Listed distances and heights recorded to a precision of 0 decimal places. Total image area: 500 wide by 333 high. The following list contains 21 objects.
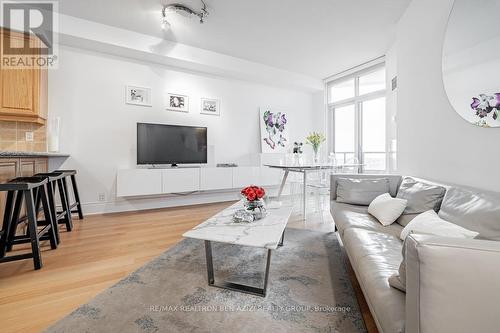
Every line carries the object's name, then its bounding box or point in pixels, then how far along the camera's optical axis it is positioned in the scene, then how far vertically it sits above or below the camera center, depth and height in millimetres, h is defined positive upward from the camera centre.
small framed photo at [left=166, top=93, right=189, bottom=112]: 4133 +1168
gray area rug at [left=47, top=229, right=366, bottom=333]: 1235 -844
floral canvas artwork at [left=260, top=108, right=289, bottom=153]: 5156 +812
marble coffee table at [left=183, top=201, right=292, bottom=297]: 1418 -449
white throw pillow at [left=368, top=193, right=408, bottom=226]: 1917 -377
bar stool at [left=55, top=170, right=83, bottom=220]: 3188 -445
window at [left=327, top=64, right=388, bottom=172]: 4516 +1046
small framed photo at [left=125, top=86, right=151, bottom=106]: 3777 +1188
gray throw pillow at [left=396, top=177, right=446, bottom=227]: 1746 -263
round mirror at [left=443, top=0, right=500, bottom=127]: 1485 +762
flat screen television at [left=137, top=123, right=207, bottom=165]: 3748 +385
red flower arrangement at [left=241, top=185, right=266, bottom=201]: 1916 -228
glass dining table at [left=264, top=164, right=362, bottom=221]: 3260 -29
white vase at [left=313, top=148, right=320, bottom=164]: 3768 +165
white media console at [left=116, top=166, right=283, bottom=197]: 3531 -233
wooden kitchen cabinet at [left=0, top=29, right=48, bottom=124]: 2795 +934
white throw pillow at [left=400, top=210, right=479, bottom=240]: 1210 -355
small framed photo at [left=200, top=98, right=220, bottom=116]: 4488 +1193
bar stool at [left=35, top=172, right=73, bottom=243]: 2352 -383
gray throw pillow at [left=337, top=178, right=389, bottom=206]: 2480 -263
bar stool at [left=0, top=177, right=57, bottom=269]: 1775 -480
